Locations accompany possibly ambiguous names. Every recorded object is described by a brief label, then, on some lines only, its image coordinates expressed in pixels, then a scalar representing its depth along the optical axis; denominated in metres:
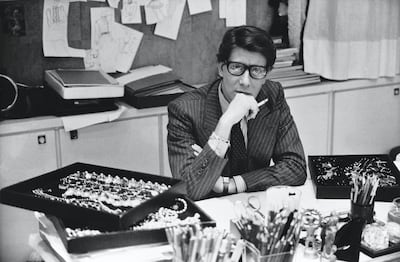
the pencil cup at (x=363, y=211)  1.71
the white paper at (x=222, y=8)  3.38
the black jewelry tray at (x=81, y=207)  1.48
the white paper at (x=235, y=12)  3.42
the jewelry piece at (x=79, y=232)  1.47
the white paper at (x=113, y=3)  3.07
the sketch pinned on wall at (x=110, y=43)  3.08
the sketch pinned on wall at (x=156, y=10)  3.18
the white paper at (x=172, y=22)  3.24
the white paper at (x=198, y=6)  3.30
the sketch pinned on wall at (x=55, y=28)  2.92
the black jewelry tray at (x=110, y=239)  1.42
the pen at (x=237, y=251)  1.32
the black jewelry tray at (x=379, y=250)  1.56
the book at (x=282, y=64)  3.42
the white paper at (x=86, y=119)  2.75
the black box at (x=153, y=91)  2.94
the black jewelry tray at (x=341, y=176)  1.94
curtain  3.50
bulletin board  2.91
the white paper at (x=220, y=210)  1.78
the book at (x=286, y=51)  3.41
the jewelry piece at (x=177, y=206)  1.67
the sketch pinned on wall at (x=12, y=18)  2.82
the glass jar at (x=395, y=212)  1.74
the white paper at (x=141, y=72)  3.06
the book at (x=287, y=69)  3.42
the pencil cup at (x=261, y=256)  1.33
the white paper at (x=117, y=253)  1.45
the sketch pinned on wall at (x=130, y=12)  3.12
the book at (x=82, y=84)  2.70
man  2.08
